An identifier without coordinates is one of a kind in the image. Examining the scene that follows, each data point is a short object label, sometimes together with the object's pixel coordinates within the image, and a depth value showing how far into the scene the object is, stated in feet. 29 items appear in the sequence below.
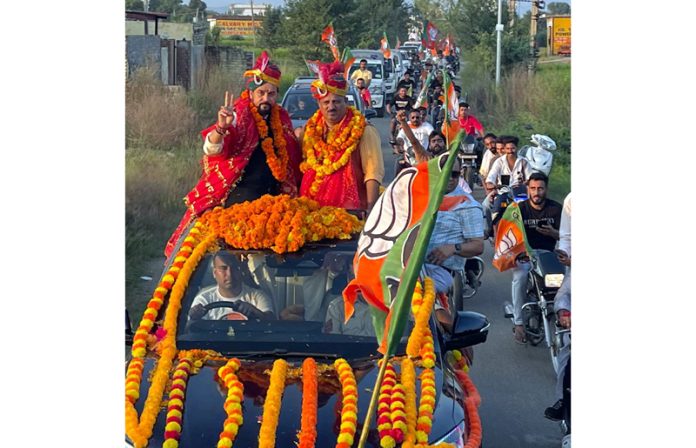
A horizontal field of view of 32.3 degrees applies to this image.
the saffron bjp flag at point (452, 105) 53.62
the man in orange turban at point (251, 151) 27.25
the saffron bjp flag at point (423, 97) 68.25
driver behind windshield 19.86
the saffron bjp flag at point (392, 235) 16.67
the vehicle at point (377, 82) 125.29
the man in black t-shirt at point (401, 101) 78.38
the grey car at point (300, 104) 67.56
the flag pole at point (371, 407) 15.16
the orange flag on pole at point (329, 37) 85.92
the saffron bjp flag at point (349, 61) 78.24
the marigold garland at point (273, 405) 16.19
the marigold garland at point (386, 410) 16.42
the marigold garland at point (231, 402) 16.29
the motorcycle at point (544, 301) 31.42
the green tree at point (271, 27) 148.56
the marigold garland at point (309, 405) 16.24
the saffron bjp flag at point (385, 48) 144.46
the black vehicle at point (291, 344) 16.87
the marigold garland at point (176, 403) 16.44
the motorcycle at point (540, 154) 39.81
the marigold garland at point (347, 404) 16.17
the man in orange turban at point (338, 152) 28.66
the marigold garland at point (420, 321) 18.88
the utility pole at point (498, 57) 108.41
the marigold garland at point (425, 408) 16.78
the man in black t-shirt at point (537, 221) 33.42
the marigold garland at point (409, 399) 16.61
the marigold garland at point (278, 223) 20.34
